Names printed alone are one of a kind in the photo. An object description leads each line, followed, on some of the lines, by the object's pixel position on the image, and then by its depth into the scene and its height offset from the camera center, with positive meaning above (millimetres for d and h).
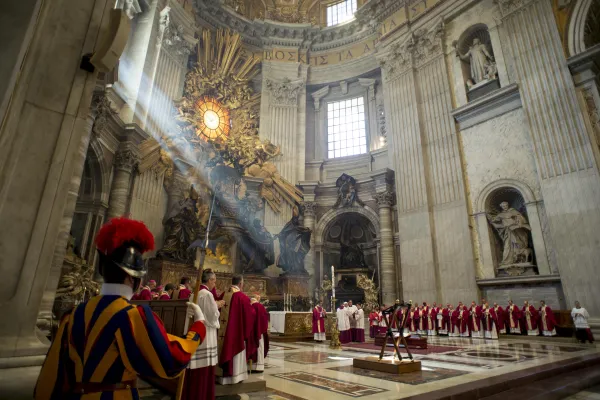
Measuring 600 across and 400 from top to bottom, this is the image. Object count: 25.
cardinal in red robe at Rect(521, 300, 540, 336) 8859 -124
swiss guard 1309 -161
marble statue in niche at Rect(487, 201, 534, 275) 10000 +2217
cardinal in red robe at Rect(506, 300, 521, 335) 9164 -106
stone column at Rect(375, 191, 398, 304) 13102 +2498
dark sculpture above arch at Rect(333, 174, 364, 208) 15280 +5234
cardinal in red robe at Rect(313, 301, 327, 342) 8984 -313
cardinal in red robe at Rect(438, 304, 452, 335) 10164 -212
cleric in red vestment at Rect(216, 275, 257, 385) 3473 -269
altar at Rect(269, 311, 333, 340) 9273 -364
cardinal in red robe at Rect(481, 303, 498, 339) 9195 -198
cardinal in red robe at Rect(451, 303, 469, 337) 9703 -197
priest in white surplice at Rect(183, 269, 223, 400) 2830 -421
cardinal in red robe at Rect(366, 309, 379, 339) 10212 -329
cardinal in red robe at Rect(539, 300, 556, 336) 8578 -134
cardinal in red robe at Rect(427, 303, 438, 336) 10383 -219
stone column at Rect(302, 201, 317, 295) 14696 +3014
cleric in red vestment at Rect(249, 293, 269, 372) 4176 -316
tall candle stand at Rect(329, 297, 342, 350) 7328 -511
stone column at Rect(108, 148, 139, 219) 9969 +3644
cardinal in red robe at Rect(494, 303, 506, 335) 9328 -116
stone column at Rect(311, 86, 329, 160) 17391 +9163
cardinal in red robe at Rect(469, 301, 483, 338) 9477 -170
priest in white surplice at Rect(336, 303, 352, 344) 8961 -277
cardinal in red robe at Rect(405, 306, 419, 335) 10617 -203
